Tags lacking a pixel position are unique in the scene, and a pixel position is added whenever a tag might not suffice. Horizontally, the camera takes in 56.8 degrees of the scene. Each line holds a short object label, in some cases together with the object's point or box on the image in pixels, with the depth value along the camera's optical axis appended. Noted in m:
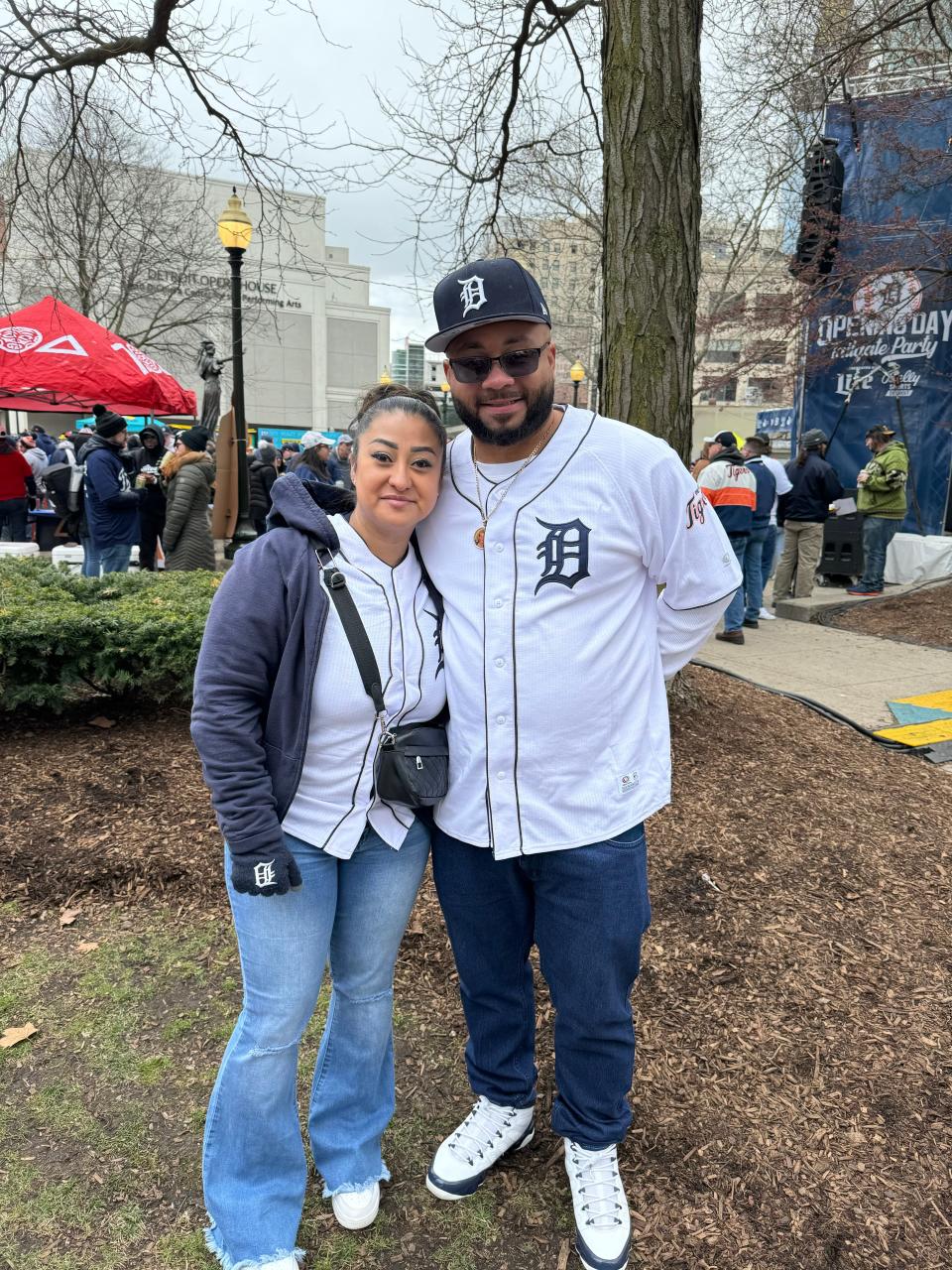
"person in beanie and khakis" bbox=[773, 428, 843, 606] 9.96
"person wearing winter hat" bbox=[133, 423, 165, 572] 9.14
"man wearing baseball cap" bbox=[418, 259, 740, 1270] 1.88
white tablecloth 11.43
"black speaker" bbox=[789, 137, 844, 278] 9.38
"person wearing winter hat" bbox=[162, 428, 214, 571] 8.16
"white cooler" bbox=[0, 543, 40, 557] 8.62
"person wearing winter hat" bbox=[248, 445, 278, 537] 11.24
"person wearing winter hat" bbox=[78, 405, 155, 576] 8.27
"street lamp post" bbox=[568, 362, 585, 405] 20.86
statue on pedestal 11.96
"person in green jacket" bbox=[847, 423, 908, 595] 10.33
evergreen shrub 4.42
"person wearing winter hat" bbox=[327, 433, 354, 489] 10.70
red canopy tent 8.74
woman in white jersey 1.72
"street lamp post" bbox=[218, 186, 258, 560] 9.70
